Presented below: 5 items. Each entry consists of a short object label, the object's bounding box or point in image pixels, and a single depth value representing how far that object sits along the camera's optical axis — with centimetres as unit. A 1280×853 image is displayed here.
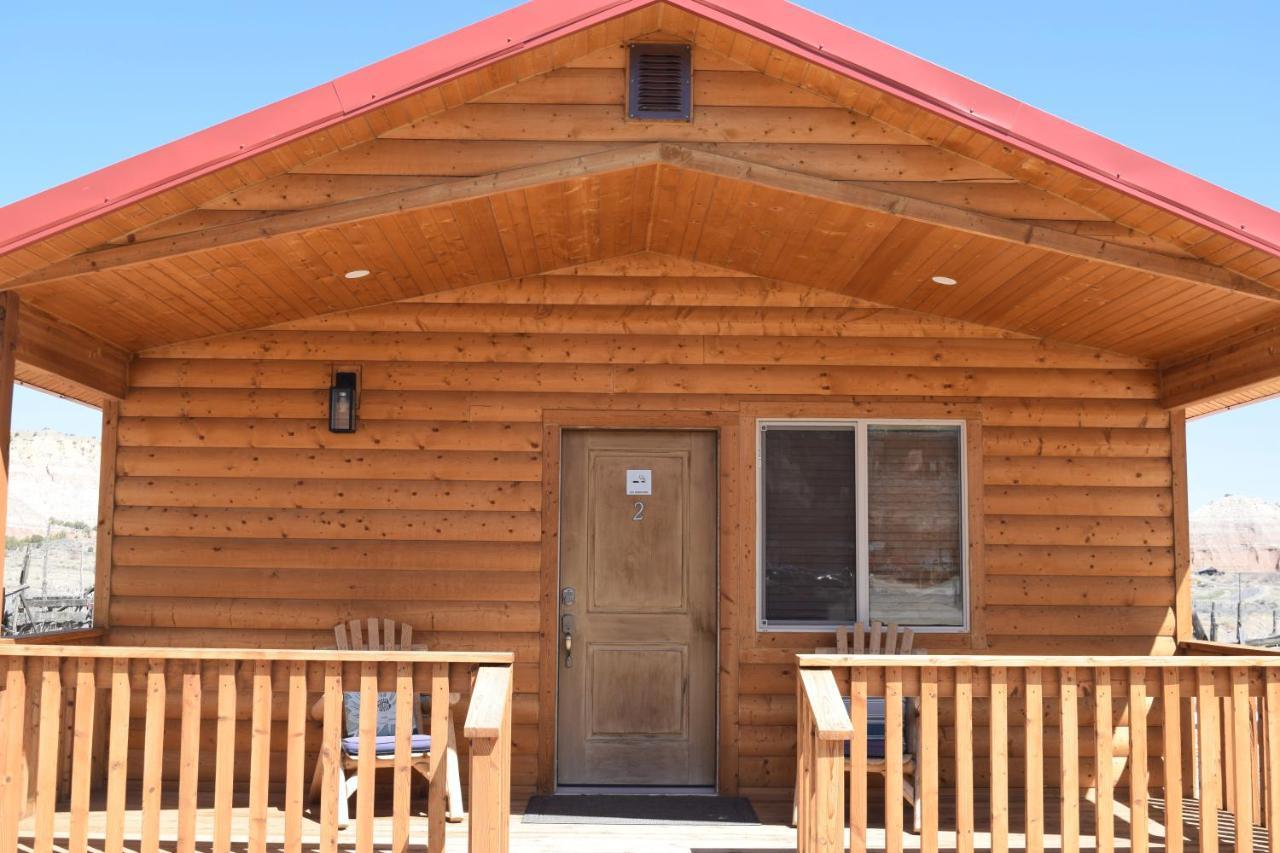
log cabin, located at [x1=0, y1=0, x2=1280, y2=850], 603
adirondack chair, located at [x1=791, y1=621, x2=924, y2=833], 566
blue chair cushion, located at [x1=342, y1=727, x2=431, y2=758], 574
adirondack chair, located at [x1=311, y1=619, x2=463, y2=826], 576
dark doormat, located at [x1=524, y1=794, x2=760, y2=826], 579
